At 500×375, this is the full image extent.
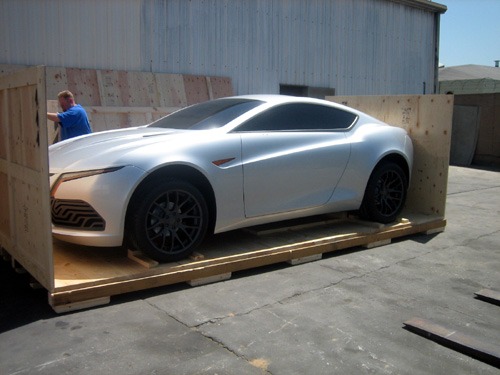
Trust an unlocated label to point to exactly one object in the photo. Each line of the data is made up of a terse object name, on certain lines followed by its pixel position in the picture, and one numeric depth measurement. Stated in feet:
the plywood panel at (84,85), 31.81
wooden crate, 12.23
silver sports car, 13.70
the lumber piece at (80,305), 12.21
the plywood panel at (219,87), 37.73
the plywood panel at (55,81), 31.07
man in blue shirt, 22.18
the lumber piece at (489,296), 14.01
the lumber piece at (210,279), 14.30
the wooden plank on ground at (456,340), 10.68
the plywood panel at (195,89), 36.59
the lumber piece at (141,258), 14.03
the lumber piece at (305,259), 16.47
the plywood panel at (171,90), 35.32
